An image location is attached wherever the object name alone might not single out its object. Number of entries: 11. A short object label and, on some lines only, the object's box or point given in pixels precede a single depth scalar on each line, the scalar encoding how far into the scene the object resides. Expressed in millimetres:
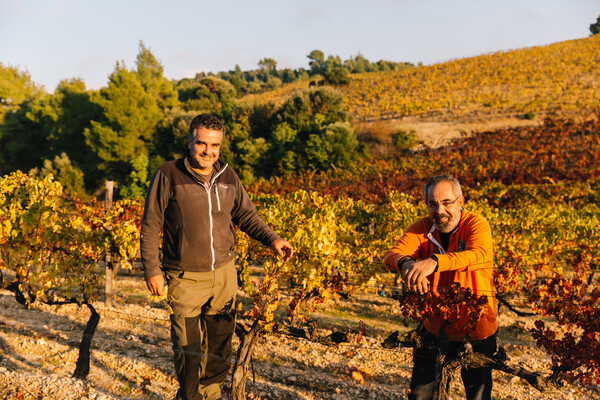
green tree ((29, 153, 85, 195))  29250
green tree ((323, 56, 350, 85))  46197
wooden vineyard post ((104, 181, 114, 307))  7367
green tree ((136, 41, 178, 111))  36031
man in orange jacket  2199
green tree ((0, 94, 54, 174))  34688
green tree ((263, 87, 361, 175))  26219
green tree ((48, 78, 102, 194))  32750
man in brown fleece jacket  2578
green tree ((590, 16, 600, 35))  61625
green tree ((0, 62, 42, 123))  39562
